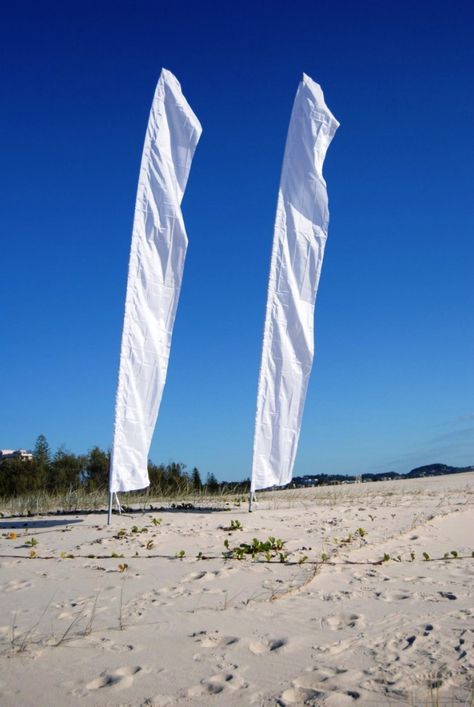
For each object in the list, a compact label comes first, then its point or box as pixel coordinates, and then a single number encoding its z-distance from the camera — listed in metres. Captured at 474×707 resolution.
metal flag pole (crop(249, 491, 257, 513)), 12.31
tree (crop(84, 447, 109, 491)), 24.22
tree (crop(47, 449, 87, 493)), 23.59
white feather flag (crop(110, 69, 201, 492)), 11.55
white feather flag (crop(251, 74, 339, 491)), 13.11
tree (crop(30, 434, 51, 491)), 23.30
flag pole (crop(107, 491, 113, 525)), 10.62
